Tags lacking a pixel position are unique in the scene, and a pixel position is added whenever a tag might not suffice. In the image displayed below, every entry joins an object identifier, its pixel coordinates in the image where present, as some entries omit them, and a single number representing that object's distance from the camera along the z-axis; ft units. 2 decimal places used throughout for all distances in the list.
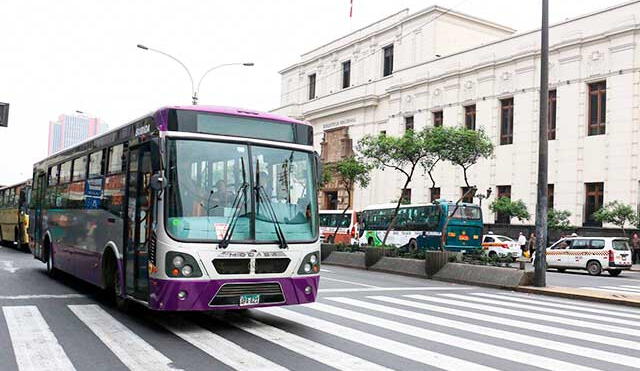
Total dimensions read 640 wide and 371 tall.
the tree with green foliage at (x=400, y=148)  87.45
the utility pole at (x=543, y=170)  55.47
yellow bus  83.66
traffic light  64.90
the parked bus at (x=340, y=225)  142.48
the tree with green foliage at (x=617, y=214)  97.66
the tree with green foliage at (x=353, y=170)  116.37
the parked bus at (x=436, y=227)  105.60
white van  84.28
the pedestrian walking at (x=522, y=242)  113.88
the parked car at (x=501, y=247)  111.34
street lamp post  93.56
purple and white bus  26.94
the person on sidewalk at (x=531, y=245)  111.34
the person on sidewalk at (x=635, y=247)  100.94
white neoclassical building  107.96
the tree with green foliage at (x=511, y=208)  116.16
